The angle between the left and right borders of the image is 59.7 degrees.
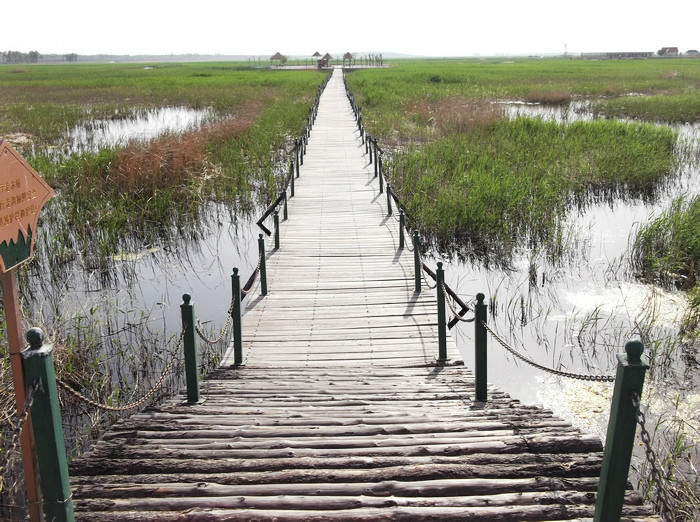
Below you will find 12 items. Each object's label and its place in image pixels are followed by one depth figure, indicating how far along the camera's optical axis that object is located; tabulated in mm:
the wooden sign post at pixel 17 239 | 2900
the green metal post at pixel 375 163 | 14935
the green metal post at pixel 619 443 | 2754
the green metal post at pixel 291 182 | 12811
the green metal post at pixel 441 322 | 5980
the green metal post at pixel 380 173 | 13272
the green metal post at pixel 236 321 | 5930
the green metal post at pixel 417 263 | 7773
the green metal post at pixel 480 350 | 4605
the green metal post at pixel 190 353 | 4652
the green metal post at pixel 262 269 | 7590
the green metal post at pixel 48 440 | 2762
